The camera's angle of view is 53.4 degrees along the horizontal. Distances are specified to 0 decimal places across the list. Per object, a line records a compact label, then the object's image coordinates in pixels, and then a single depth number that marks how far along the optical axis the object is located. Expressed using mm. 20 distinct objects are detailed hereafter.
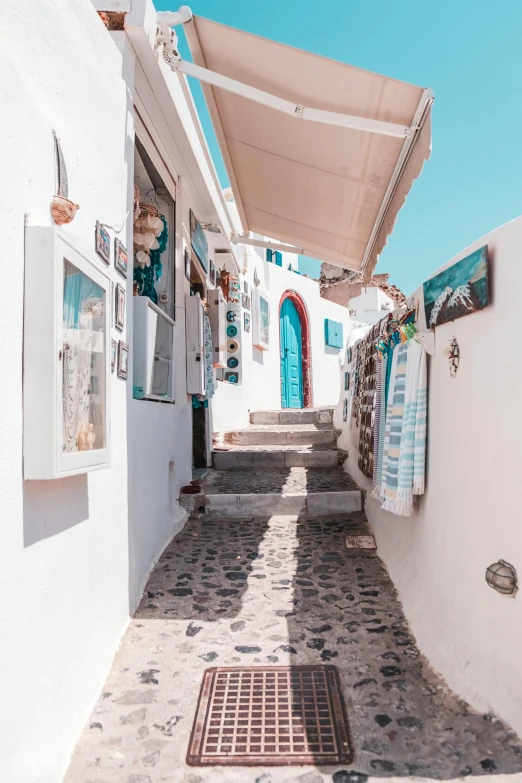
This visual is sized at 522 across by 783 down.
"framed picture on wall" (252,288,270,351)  9763
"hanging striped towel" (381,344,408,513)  3132
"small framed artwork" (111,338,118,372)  2835
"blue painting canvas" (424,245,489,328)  2264
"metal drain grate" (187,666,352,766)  1985
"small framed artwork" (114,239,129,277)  2920
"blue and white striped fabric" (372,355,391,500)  3639
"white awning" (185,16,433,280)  3299
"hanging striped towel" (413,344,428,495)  2957
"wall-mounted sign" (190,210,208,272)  5555
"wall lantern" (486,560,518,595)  1958
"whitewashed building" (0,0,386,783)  1646
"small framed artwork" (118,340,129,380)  2975
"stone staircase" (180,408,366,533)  4969
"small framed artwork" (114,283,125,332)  2941
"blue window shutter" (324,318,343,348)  12994
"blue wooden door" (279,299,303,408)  11727
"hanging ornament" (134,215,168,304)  4672
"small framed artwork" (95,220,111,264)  2559
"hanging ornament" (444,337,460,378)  2536
